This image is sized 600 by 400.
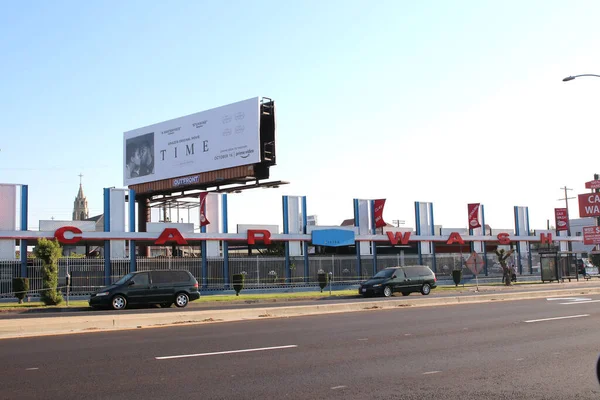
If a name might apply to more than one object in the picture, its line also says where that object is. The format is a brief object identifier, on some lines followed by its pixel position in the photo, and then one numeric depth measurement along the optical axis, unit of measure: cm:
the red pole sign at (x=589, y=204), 5653
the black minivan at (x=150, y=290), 2591
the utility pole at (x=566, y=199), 7970
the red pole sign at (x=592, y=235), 4862
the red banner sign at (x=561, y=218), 6625
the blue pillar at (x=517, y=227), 6119
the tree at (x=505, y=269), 4472
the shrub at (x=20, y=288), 3127
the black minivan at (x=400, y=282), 3284
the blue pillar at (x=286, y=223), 4528
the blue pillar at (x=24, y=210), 3653
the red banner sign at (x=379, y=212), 5012
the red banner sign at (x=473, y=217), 5666
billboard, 4469
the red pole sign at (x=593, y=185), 5584
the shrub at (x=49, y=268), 2892
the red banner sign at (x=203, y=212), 4278
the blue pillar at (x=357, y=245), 4862
